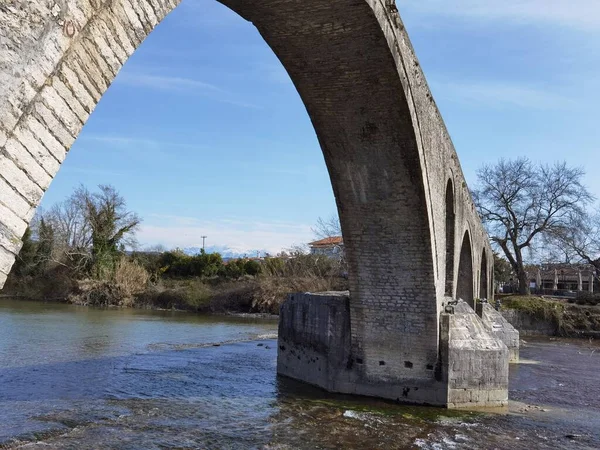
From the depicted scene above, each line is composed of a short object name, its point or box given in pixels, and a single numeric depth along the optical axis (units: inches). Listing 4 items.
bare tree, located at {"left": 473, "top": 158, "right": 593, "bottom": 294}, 1267.2
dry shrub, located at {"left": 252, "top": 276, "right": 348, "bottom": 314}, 1182.3
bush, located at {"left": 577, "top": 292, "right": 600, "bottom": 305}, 1072.8
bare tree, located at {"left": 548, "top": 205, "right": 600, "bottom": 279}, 1249.4
